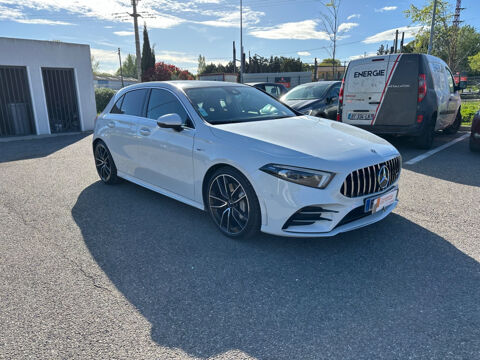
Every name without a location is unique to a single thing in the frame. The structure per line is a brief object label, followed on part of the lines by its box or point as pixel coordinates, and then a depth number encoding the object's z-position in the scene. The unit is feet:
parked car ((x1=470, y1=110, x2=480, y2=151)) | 23.03
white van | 23.20
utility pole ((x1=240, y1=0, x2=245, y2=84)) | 117.78
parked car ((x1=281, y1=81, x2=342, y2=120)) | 29.73
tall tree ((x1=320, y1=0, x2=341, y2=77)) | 76.59
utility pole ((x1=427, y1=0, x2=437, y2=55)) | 55.53
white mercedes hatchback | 9.87
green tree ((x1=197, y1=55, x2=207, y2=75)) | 307.99
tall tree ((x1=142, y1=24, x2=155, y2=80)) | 151.74
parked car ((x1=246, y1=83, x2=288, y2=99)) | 39.96
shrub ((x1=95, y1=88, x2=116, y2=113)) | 81.92
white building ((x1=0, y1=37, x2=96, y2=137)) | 40.55
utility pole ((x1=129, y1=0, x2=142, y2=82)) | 89.15
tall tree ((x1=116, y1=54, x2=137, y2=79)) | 355.31
